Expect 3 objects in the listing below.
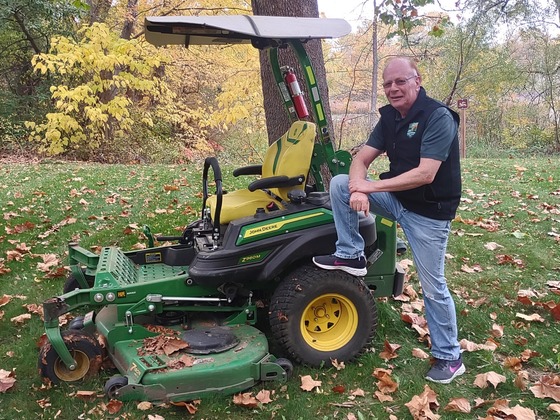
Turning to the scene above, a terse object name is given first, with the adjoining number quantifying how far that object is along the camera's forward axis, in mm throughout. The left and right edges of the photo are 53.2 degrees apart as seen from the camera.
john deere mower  3465
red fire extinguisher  4402
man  3301
